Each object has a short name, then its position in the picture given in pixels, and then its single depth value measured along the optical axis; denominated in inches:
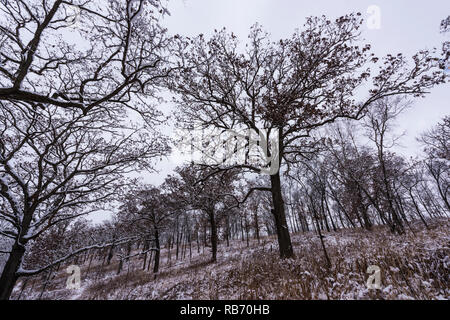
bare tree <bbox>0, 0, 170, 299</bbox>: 150.9
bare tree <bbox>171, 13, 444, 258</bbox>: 245.9
